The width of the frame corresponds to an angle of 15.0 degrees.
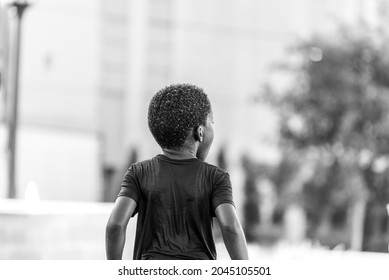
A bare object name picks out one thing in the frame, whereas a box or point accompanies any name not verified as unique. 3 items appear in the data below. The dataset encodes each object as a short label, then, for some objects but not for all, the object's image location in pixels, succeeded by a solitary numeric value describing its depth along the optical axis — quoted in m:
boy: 5.02
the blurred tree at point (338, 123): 34.90
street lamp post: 18.48
